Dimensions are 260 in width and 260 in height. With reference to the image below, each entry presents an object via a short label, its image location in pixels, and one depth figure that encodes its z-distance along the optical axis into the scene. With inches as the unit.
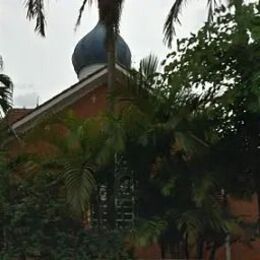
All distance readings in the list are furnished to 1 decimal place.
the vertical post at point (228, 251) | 764.2
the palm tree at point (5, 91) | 751.5
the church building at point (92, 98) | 763.9
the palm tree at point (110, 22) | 645.9
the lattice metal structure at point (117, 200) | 605.3
